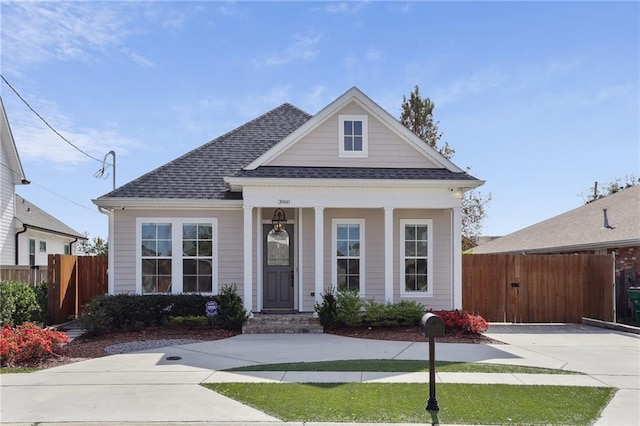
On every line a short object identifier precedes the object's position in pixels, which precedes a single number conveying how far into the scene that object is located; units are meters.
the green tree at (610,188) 40.34
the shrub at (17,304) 12.34
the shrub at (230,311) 12.76
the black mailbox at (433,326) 5.86
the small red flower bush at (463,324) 12.13
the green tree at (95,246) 43.54
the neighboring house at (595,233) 15.45
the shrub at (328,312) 12.78
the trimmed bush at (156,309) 12.70
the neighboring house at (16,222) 19.44
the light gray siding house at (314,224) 13.73
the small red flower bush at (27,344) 8.95
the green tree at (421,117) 28.31
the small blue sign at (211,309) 13.10
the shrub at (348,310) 12.75
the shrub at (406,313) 12.87
